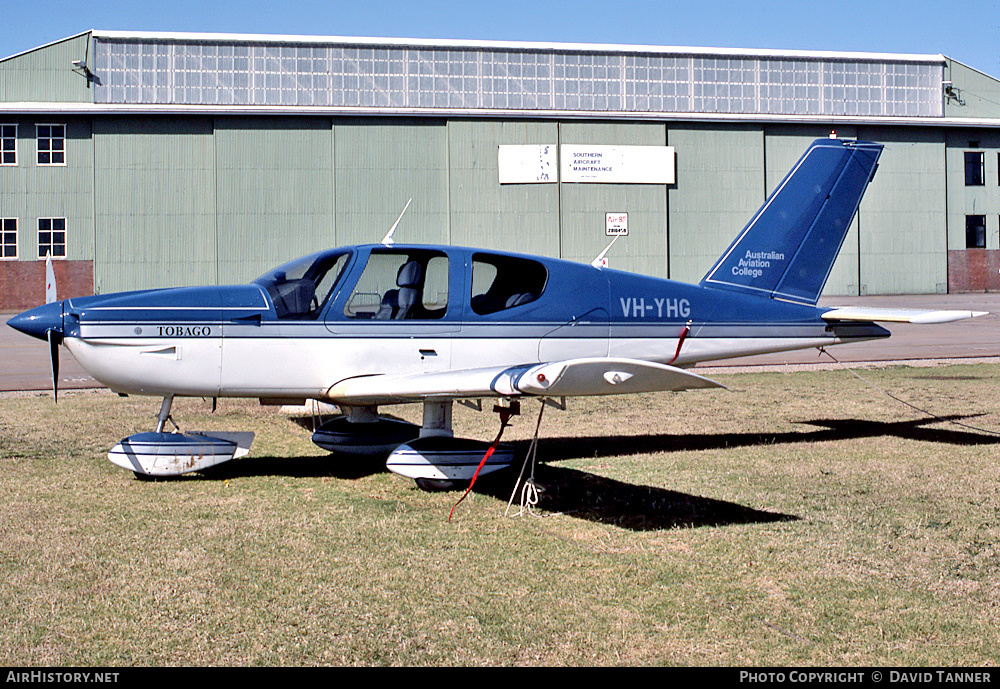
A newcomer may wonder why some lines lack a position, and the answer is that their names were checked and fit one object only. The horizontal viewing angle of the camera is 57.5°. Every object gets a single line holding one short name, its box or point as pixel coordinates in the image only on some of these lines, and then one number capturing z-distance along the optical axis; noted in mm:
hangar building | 32719
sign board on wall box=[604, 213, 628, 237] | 34978
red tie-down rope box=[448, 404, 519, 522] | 7188
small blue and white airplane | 7715
